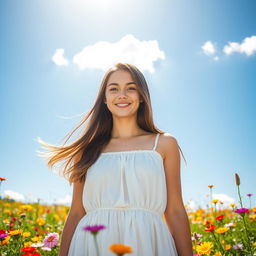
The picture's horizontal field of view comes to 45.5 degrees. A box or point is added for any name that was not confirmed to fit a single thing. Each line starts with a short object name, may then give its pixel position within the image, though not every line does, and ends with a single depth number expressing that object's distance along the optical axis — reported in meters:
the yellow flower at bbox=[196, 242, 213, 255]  2.24
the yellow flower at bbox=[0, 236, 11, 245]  2.33
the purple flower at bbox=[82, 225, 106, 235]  0.98
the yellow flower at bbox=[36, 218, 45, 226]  3.69
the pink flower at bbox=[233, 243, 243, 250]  2.69
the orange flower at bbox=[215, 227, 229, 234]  2.54
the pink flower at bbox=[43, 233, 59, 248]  2.49
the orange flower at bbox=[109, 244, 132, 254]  0.91
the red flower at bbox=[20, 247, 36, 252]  1.94
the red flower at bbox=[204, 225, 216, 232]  2.39
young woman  2.08
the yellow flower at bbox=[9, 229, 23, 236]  2.49
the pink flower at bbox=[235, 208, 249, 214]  2.14
